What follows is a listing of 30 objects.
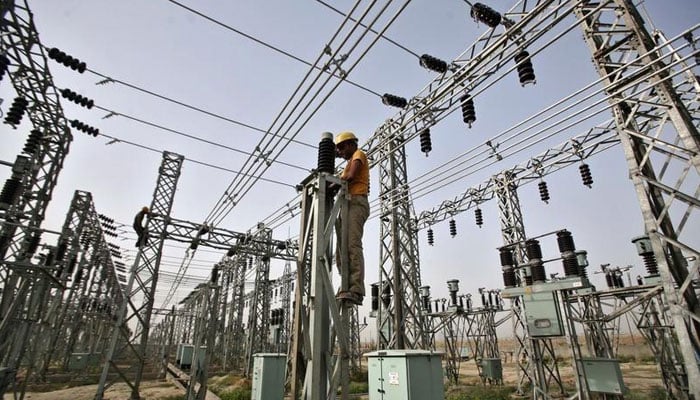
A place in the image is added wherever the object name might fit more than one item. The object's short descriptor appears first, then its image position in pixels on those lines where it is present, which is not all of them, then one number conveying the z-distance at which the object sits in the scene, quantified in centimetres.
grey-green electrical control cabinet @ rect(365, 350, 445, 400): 727
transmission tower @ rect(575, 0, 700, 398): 439
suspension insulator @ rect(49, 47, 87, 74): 783
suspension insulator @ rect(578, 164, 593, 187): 1266
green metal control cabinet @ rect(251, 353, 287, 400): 1113
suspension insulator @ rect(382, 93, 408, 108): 836
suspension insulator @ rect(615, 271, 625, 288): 1706
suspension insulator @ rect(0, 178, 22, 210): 938
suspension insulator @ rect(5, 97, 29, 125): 915
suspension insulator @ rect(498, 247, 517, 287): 1110
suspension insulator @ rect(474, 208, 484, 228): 1708
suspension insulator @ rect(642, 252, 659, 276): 1159
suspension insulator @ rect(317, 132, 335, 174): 406
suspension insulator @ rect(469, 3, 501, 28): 600
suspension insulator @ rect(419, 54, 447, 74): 705
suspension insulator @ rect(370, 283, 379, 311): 1775
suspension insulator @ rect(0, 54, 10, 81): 799
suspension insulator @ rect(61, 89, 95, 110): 977
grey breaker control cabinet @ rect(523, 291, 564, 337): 920
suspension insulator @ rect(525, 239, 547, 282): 1005
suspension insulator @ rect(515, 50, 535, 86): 591
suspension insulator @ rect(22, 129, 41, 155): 1026
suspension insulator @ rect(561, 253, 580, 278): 949
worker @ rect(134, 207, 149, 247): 1212
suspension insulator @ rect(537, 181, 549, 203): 1422
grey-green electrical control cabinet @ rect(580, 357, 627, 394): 966
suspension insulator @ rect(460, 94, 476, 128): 697
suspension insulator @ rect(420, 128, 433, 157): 841
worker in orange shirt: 362
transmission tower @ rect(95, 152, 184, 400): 1038
